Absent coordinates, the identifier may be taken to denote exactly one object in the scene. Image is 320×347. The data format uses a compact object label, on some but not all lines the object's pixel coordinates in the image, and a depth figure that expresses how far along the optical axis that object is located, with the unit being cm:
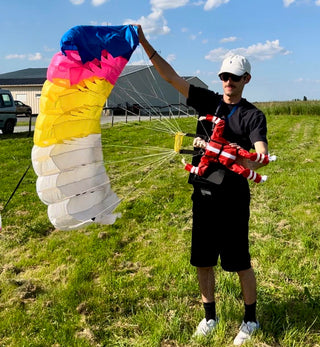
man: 253
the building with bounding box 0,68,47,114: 3453
